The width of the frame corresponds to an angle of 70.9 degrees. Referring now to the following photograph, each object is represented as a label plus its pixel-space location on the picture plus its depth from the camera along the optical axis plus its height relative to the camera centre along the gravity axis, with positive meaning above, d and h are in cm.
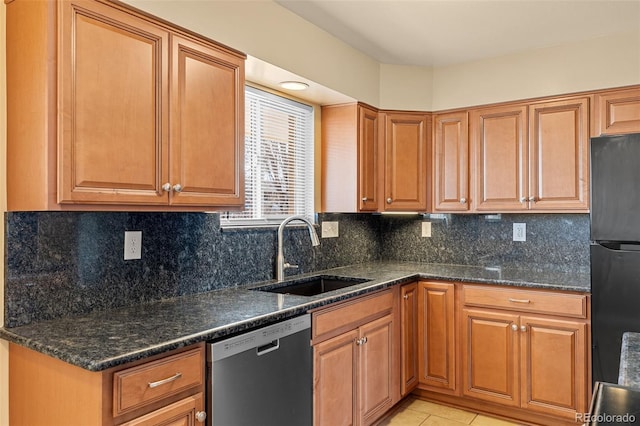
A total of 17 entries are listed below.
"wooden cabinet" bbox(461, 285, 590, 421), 243 -78
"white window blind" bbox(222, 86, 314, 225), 256 +33
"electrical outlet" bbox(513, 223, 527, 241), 310 -13
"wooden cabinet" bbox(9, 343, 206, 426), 124 -53
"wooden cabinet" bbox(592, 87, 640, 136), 254 +58
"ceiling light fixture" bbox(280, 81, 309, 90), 250 +72
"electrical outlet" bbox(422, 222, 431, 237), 347 -13
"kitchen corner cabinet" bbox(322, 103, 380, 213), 291 +36
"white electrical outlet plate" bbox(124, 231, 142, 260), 186 -13
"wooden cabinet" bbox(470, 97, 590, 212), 269 +35
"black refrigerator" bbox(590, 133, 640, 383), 213 -16
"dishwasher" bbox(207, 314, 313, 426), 151 -61
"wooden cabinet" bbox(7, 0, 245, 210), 138 +35
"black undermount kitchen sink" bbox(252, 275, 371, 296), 252 -43
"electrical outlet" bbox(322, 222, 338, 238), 305 -11
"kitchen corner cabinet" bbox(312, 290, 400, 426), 207 -76
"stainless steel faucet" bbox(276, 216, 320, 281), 247 -23
